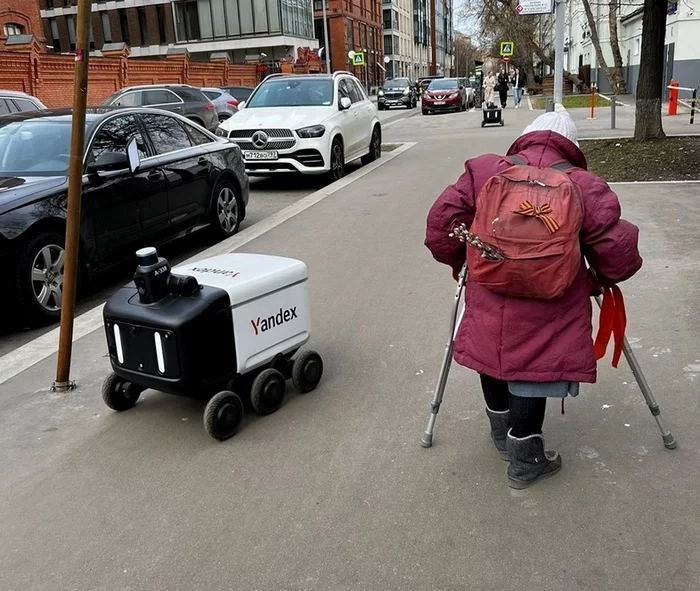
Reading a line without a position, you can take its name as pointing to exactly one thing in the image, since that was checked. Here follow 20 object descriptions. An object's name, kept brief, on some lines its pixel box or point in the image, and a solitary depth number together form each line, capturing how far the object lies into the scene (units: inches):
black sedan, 217.6
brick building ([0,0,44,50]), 1530.5
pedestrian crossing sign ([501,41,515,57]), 1456.9
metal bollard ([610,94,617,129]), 757.9
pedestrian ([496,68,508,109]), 1403.8
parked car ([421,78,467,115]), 1295.5
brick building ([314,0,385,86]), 2642.7
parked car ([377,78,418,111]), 1595.7
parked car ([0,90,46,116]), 448.0
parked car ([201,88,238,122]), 885.5
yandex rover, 137.1
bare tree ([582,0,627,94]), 1396.4
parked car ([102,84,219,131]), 784.3
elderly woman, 104.6
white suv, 472.4
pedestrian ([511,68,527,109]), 1564.2
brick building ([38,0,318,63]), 2162.9
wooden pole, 153.0
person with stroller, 1043.3
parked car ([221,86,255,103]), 1049.0
